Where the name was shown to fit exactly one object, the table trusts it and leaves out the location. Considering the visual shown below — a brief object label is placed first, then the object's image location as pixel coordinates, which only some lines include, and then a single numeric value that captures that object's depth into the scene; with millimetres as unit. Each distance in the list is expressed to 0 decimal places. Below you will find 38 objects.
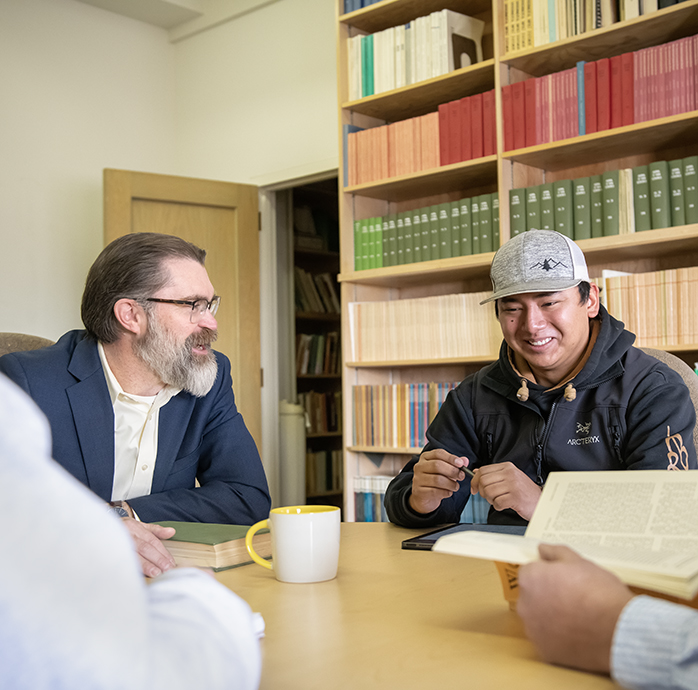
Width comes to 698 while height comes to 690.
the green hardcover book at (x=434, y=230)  3068
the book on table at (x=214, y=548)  1056
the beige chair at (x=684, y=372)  1555
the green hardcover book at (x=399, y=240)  3172
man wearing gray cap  1435
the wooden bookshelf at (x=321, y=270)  5160
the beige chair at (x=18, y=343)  1895
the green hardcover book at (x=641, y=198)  2521
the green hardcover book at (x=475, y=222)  2939
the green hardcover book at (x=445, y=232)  3031
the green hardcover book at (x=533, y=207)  2750
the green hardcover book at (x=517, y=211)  2777
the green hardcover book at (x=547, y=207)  2713
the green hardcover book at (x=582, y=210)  2645
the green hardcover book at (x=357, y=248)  3303
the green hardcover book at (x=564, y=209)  2678
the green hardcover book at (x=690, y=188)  2426
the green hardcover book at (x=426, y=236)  3096
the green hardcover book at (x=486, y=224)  2906
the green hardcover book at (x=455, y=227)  3004
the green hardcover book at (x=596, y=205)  2617
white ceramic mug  953
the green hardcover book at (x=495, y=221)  2885
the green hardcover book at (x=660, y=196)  2484
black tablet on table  1169
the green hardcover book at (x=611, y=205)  2582
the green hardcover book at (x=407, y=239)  3152
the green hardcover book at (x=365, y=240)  3273
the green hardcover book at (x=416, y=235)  3129
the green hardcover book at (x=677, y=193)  2457
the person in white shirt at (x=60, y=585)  380
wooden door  3732
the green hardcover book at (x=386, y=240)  3209
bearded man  1561
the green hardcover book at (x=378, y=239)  3236
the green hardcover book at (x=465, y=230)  2965
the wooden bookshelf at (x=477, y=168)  2545
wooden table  627
